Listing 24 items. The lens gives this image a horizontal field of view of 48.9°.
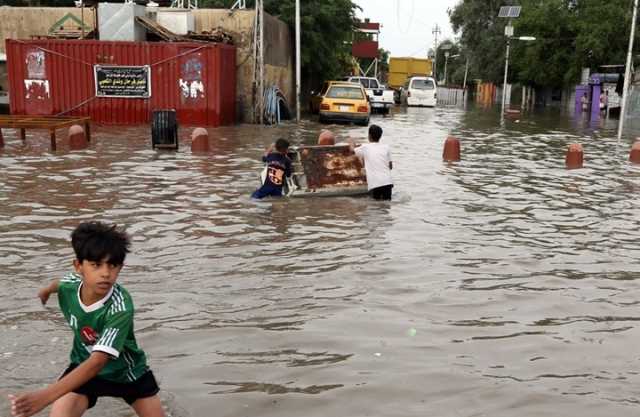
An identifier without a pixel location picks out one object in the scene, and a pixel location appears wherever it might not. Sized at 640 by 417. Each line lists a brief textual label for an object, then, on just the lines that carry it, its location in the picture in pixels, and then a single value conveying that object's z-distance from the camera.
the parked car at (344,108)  26.91
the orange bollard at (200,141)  16.82
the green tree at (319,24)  32.59
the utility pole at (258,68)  25.22
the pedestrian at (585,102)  47.00
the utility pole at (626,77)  22.99
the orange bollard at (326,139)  14.59
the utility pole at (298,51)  27.09
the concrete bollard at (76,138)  16.64
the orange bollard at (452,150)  16.73
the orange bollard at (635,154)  16.77
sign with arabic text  23.69
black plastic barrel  16.78
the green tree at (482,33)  63.41
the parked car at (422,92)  43.91
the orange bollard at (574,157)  15.89
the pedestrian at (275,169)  10.45
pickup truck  35.06
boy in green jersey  2.91
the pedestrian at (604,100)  41.68
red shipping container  23.58
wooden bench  15.91
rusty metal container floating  11.14
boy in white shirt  10.66
